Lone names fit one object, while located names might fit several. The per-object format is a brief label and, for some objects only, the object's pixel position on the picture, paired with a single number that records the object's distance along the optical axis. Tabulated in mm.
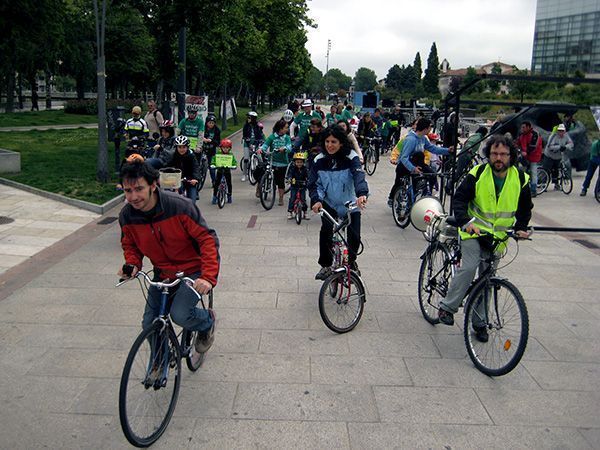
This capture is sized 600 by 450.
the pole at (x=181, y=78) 16703
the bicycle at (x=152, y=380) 3494
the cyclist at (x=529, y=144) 13688
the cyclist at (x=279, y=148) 11508
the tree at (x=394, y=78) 146550
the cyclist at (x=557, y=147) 14801
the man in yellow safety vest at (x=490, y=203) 4770
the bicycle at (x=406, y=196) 10180
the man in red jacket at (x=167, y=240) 3670
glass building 96625
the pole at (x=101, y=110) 12586
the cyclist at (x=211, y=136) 13672
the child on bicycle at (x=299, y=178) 10382
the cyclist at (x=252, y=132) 14562
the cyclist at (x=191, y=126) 13078
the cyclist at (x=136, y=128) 12859
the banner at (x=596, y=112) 6648
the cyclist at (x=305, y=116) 14867
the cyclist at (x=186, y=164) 9734
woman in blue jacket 5766
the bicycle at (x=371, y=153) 18203
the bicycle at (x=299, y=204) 10344
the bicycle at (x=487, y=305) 4539
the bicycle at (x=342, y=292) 5508
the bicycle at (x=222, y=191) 11781
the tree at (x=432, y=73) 111956
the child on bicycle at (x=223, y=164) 11461
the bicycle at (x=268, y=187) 11688
